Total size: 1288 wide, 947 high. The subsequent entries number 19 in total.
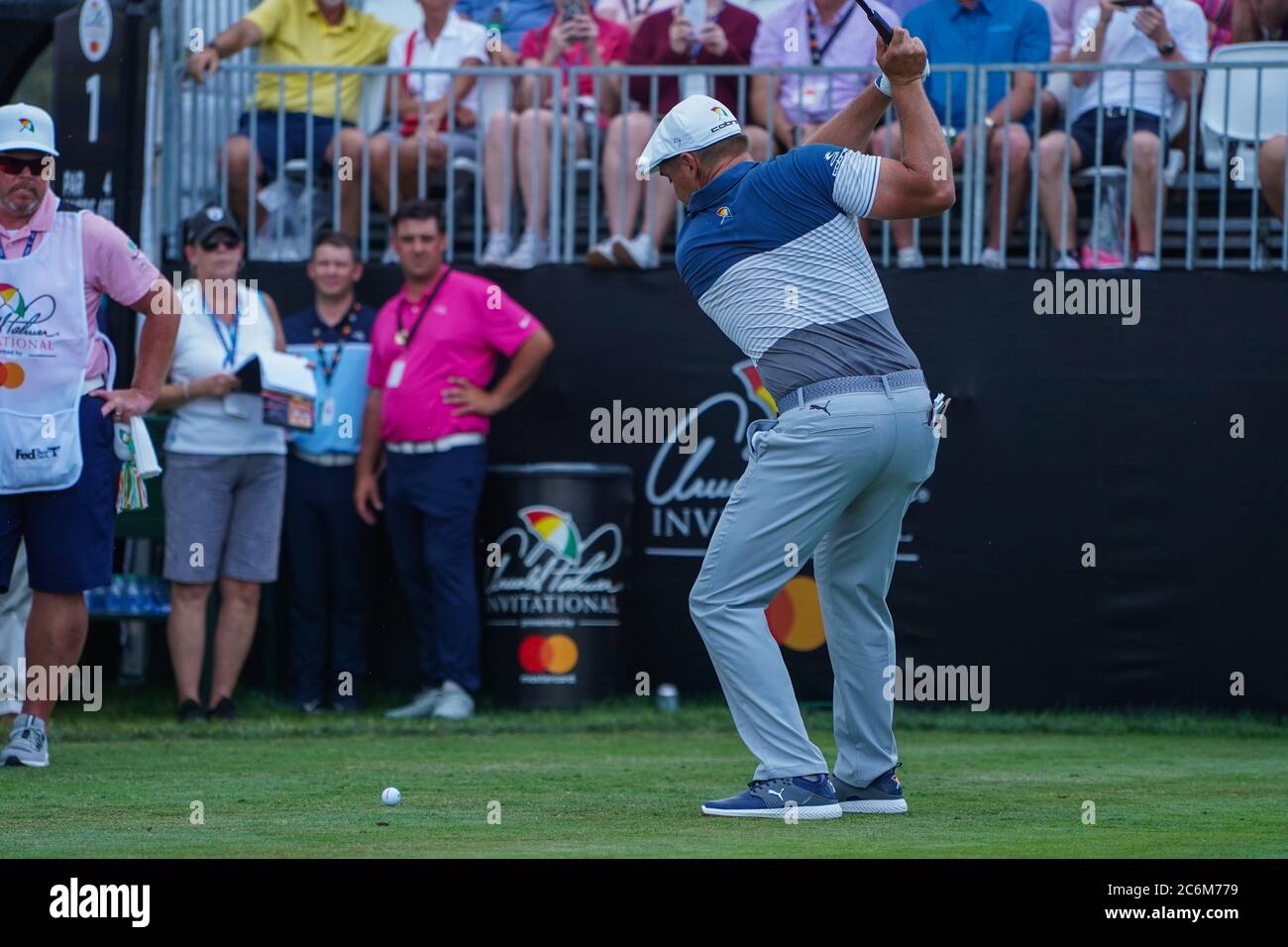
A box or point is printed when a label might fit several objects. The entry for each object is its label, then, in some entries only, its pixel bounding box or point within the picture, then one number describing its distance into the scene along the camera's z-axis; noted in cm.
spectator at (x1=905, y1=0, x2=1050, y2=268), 1112
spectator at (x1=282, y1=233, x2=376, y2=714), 1110
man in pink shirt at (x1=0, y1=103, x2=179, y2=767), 823
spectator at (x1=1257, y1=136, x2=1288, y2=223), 1063
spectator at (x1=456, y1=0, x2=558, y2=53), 1274
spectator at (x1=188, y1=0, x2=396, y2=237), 1181
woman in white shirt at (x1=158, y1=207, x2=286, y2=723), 1052
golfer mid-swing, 663
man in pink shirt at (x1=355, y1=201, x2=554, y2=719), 1084
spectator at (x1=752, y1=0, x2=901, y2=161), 1134
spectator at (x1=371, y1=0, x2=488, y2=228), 1180
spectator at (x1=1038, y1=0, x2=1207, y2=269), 1091
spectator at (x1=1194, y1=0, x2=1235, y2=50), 1168
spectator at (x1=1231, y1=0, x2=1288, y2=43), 1111
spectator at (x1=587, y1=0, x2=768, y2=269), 1134
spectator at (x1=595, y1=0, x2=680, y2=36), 1241
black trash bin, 1098
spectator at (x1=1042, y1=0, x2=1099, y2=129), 1176
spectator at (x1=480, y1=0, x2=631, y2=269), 1151
